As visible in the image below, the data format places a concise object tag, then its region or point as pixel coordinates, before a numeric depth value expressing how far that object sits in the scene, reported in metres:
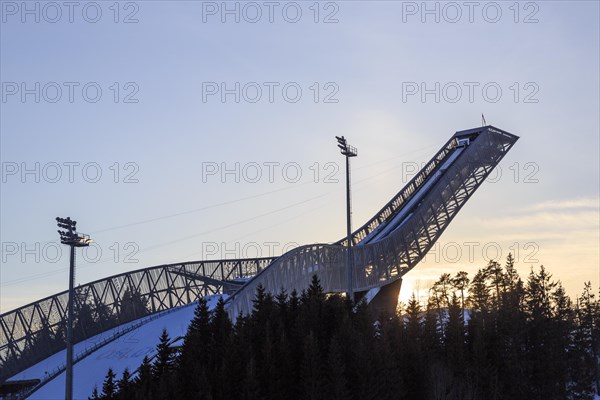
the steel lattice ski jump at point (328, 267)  87.50
